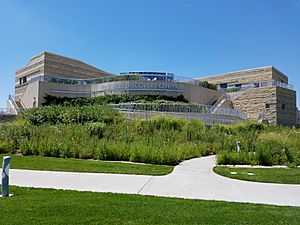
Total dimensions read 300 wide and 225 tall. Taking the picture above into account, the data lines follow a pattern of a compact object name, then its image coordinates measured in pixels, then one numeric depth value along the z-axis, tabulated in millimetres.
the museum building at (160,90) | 29090
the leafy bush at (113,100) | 27035
